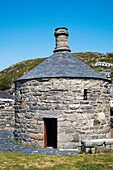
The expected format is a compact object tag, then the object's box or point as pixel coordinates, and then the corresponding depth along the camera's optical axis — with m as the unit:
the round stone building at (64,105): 9.70
